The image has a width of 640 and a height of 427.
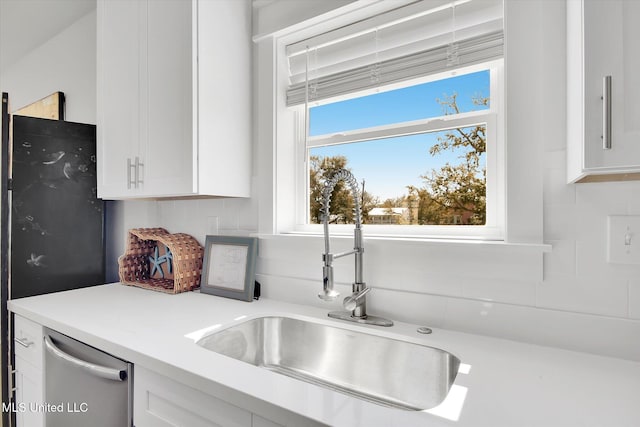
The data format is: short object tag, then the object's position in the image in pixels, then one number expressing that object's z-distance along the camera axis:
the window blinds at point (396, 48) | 1.23
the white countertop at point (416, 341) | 0.67
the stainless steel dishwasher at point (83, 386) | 1.05
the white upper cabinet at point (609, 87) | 0.71
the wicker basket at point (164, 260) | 1.71
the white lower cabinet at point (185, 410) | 0.73
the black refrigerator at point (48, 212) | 1.71
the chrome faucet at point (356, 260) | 1.21
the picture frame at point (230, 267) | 1.57
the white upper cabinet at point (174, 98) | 1.47
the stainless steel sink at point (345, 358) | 1.04
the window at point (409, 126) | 1.28
